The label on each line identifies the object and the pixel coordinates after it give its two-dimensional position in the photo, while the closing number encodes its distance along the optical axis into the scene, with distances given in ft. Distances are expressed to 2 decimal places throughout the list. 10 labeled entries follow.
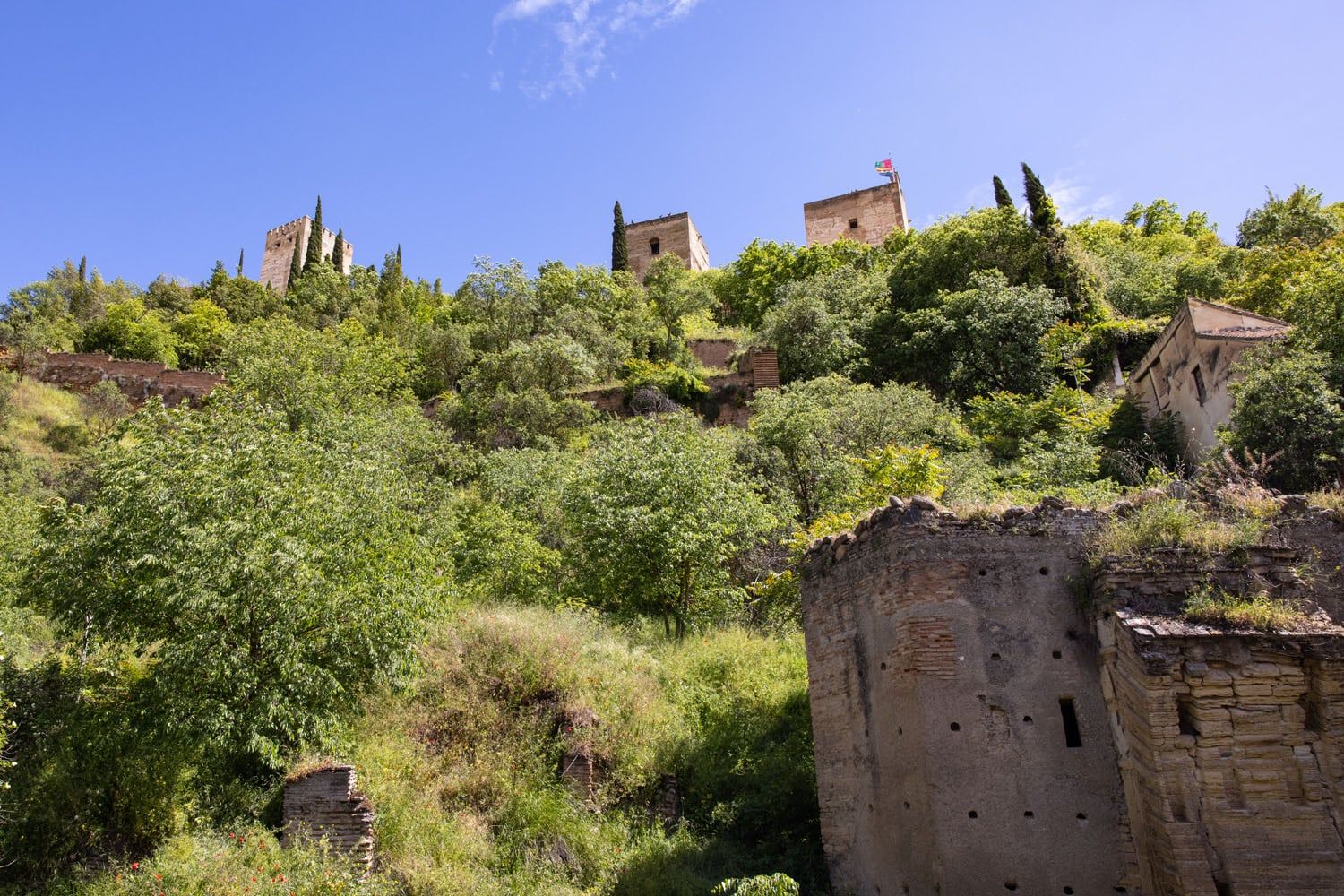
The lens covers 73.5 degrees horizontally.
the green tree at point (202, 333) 166.81
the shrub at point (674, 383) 110.73
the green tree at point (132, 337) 163.12
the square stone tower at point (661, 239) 195.42
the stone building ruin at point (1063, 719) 24.68
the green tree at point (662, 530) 59.00
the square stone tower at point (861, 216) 193.77
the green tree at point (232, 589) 35.32
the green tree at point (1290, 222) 118.11
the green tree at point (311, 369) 90.84
